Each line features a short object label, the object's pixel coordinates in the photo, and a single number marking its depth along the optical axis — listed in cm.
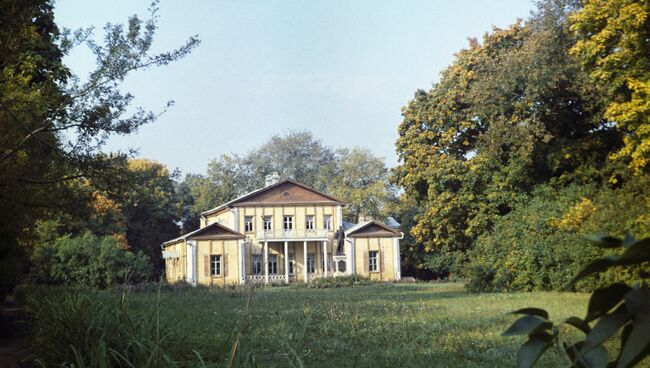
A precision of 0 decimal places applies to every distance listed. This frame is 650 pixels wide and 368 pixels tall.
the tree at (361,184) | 5831
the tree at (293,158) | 6938
